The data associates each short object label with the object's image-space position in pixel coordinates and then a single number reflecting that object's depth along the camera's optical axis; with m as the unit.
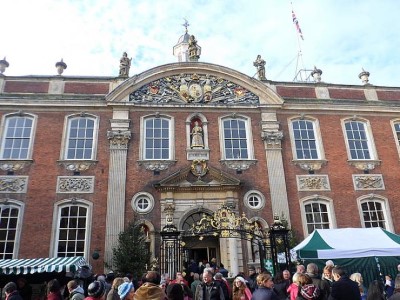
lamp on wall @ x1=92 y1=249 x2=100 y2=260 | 14.84
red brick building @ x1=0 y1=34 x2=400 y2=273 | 15.90
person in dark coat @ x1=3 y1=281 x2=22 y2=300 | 6.44
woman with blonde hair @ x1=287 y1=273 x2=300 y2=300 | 5.67
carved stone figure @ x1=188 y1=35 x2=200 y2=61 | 20.36
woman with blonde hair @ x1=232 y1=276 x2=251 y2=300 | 6.51
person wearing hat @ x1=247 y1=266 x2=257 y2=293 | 9.89
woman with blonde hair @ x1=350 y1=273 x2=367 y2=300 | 6.92
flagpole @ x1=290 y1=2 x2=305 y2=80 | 24.03
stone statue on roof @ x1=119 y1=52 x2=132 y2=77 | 19.44
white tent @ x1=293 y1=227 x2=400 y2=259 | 10.06
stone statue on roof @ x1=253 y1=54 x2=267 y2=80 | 20.36
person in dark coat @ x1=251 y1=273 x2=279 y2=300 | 5.40
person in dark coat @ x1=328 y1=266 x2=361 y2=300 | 5.69
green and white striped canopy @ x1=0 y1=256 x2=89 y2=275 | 10.14
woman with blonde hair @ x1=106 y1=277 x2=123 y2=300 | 5.31
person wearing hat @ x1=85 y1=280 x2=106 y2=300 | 4.53
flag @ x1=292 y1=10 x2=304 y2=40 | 24.03
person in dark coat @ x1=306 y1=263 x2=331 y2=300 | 6.36
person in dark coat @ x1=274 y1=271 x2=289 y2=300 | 7.68
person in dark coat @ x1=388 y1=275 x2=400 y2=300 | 4.81
